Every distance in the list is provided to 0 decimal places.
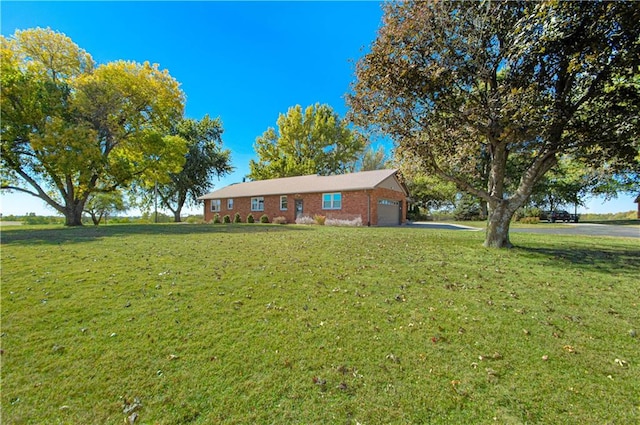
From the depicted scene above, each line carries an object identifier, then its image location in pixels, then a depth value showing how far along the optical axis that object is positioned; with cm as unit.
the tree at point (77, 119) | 1708
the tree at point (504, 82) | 662
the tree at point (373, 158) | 4353
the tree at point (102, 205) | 3397
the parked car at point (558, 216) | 3095
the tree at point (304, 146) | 3838
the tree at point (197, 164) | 3425
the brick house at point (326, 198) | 2133
